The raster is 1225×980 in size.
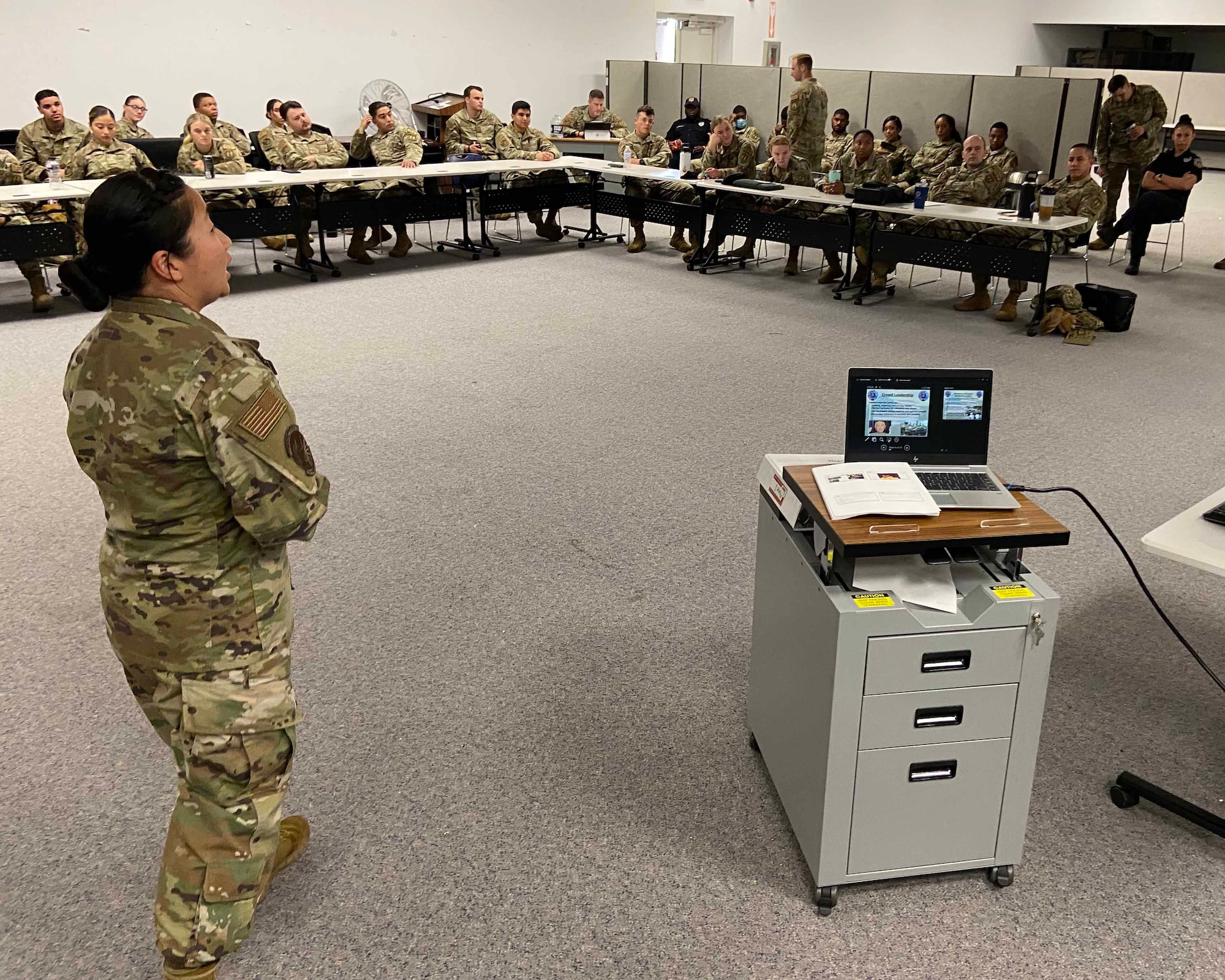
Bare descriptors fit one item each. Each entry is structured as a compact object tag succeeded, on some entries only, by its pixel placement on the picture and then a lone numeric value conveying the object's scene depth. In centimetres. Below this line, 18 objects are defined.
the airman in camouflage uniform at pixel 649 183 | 833
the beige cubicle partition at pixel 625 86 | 1288
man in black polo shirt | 1170
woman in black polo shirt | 750
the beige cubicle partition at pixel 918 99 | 1033
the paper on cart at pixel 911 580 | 176
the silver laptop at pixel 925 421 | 199
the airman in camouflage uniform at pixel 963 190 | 682
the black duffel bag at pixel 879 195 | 663
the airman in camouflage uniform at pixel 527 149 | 890
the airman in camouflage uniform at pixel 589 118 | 1094
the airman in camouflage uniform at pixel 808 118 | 902
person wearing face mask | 1166
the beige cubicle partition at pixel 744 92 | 1177
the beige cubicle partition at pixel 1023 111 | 962
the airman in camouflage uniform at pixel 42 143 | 783
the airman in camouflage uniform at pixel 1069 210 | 641
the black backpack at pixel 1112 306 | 607
